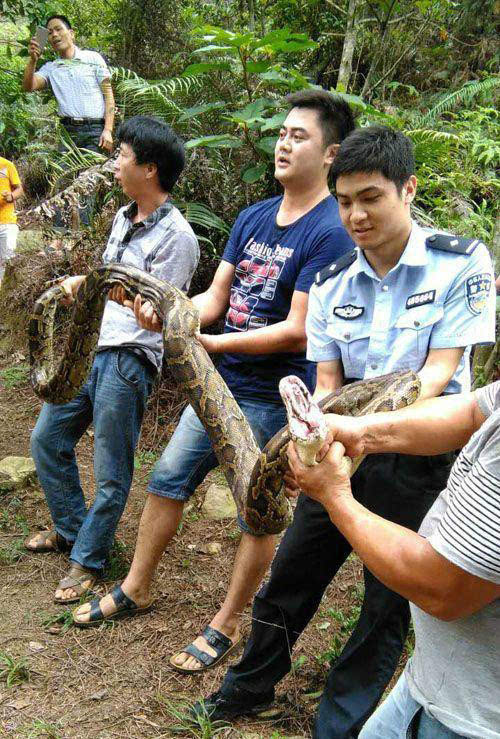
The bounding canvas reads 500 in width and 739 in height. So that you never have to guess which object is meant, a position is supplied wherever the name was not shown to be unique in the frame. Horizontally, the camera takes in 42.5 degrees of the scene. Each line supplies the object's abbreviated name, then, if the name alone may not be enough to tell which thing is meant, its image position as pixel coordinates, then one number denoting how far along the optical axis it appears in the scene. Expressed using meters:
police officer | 2.77
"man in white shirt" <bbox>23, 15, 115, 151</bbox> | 8.12
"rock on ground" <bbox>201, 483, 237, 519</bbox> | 5.50
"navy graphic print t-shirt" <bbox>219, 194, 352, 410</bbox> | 3.63
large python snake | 2.78
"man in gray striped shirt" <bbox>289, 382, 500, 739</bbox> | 1.43
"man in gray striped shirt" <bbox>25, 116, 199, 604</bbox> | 4.11
